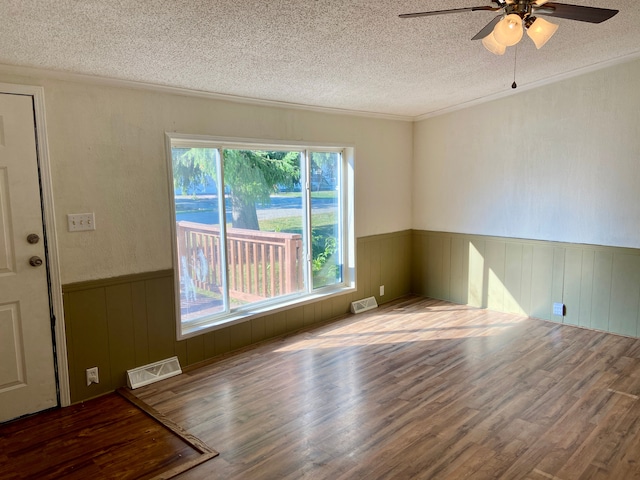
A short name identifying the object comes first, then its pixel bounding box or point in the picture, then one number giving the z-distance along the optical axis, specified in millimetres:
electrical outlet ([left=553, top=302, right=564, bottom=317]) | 4492
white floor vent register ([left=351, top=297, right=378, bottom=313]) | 5013
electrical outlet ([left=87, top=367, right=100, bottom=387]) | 3088
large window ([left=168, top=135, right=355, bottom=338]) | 3660
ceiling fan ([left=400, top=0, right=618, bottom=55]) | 2014
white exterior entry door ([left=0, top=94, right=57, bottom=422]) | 2701
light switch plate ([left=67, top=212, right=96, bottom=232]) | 2955
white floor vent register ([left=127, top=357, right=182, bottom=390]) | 3273
